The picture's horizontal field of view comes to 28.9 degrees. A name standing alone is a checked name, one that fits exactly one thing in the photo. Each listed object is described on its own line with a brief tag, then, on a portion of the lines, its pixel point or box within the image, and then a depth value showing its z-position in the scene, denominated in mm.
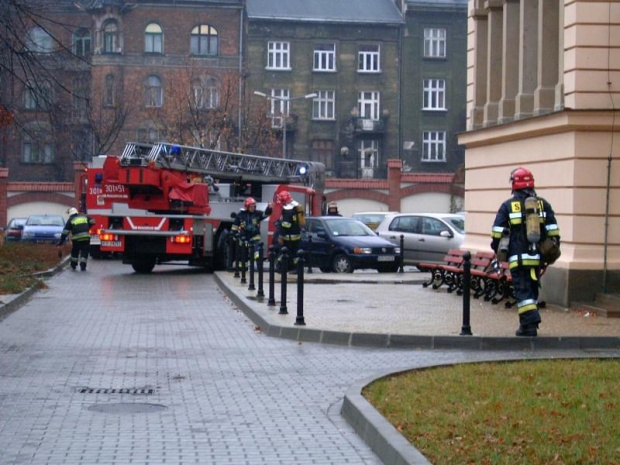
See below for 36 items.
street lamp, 55878
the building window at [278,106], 69481
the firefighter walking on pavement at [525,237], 14047
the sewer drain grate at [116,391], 10679
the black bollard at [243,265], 23491
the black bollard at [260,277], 19600
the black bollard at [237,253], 26173
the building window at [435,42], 74812
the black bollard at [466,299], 14117
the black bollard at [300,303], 15484
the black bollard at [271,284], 17891
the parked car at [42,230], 50156
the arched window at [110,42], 71312
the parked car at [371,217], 44688
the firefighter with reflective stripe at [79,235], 31578
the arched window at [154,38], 72000
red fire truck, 29781
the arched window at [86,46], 69638
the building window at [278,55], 72688
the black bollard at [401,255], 30016
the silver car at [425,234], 31641
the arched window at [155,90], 70562
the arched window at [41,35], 67150
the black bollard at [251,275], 21672
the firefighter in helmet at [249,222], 28203
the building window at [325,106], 73625
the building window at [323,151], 73712
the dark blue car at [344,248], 29984
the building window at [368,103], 74062
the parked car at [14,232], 53269
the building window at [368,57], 74188
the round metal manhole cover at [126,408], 9680
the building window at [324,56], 73625
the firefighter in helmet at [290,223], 25562
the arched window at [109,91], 68875
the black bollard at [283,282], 16797
